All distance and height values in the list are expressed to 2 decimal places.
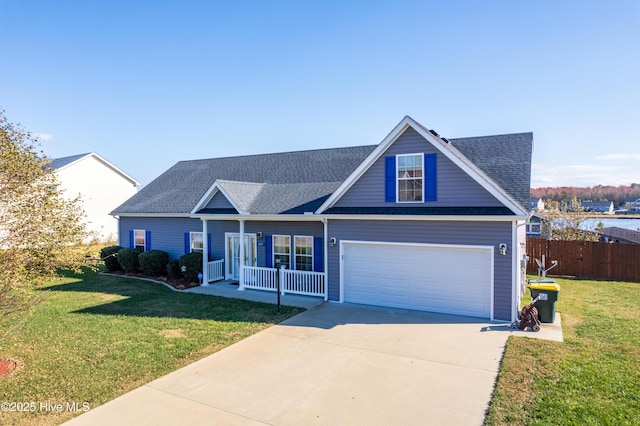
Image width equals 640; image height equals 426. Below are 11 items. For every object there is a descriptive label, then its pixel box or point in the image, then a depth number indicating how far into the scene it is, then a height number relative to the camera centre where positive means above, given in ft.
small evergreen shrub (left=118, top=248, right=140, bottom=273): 57.62 -8.12
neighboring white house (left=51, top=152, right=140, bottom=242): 95.61 +5.91
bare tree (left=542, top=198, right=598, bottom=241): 64.23 -4.17
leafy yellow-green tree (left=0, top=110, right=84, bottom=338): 22.09 -0.85
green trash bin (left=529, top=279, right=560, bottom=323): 31.68 -8.19
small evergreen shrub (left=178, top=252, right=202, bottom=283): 50.31 -8.08
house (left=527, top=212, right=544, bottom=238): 87.21 -6.92
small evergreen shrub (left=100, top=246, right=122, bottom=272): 59.47 -8.50
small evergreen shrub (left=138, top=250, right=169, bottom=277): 54.95 -8.23
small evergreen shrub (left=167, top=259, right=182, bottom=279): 52.85 -8.90
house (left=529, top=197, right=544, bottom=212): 101.59 -0.34
